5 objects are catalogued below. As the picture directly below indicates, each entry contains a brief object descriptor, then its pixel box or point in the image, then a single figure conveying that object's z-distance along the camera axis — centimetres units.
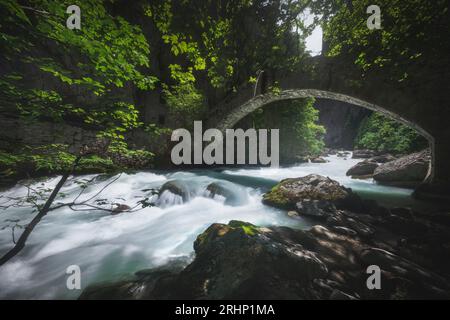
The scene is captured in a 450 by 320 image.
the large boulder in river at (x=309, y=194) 563
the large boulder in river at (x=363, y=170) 1076
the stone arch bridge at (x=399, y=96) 550
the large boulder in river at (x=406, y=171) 755
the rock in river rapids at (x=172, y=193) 661
